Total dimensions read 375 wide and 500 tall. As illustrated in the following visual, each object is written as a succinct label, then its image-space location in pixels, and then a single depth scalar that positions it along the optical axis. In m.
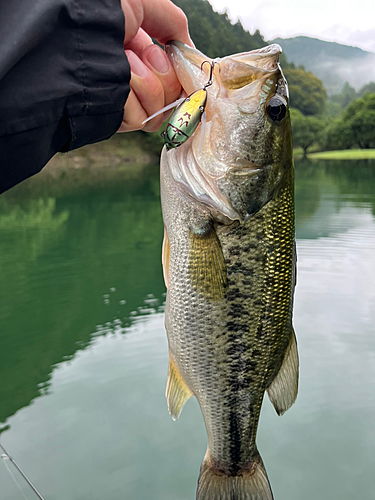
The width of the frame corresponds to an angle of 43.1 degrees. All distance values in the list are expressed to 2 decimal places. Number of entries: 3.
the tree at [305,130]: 76.56
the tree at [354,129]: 73.38
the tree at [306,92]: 105.06
